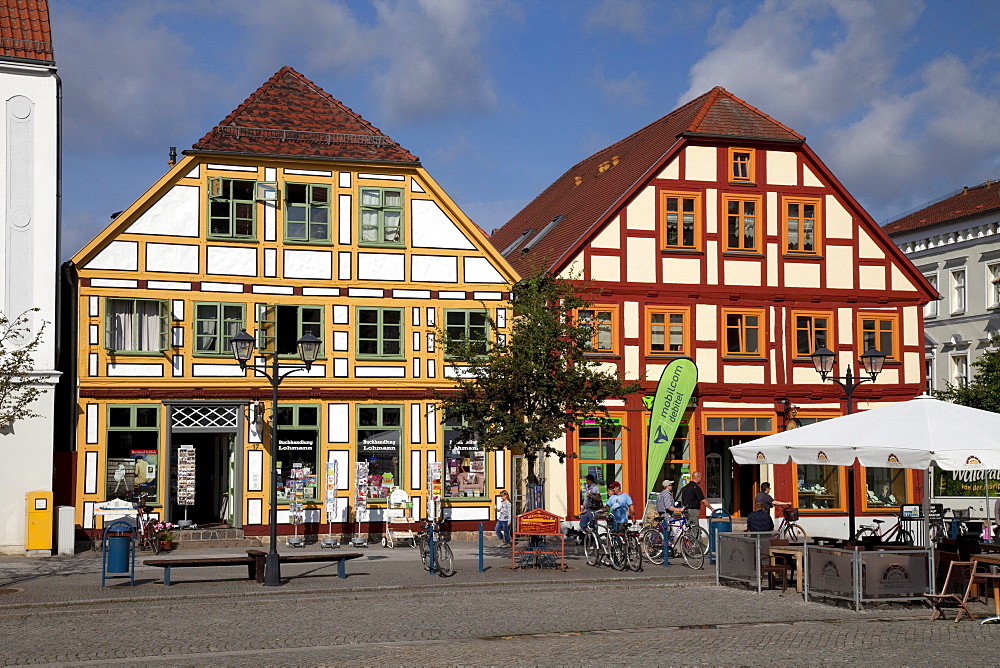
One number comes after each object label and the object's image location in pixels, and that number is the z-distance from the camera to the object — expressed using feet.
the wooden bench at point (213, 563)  66.28
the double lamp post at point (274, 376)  68.08
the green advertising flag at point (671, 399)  103.35
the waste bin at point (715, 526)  80.28
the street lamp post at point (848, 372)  79.70
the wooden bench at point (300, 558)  69.48
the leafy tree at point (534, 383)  85.61
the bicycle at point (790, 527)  75.84
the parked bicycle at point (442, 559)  73.05
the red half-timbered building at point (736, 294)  111.65
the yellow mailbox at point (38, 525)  88.38
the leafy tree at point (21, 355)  74.18
